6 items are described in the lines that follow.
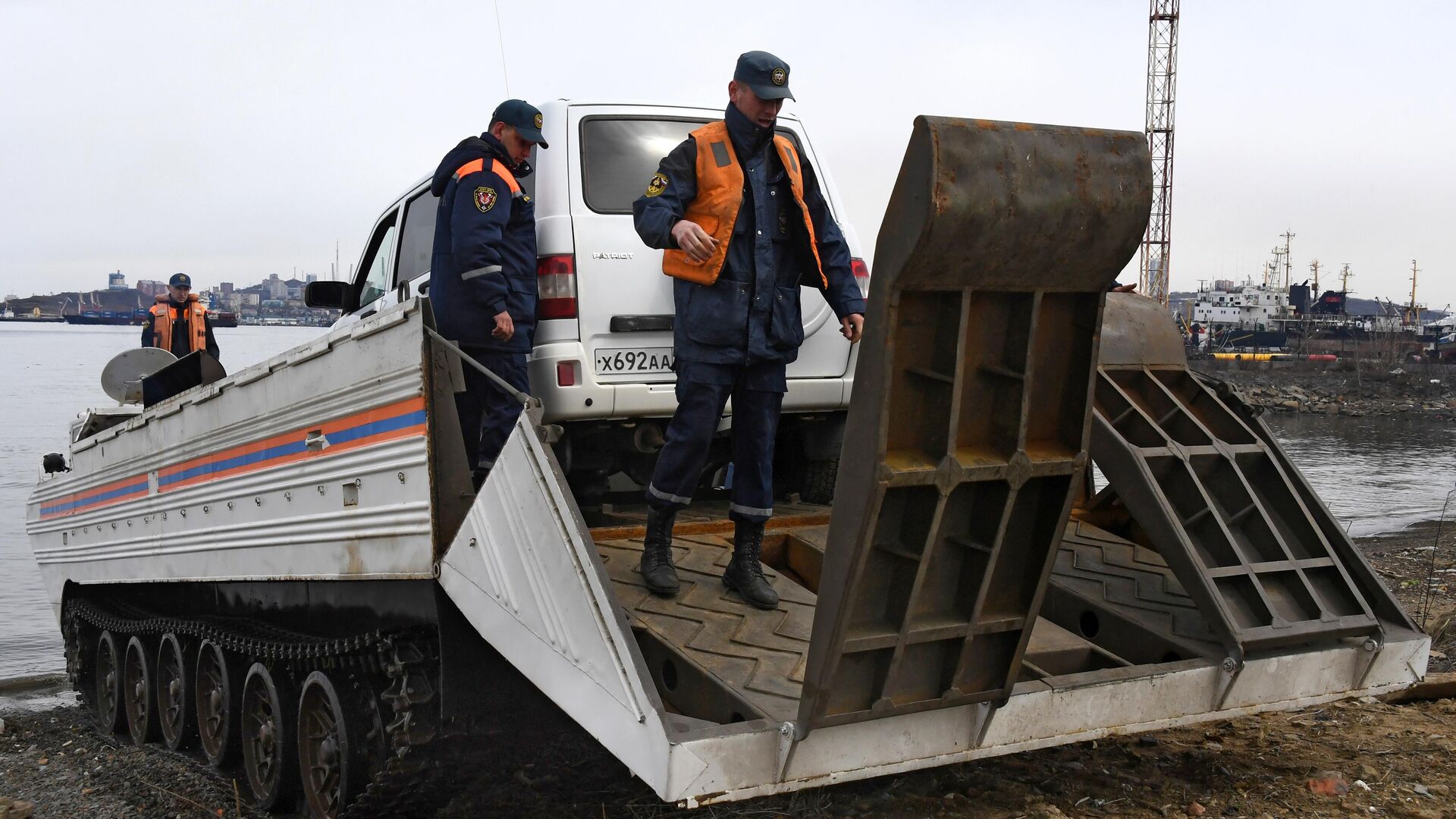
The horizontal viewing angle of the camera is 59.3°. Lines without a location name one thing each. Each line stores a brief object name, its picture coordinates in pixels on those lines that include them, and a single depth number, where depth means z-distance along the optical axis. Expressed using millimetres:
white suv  4645
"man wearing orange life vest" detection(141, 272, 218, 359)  9688
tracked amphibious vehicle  2973
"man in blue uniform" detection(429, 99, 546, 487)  4441
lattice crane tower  57188
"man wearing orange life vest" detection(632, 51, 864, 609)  3918
